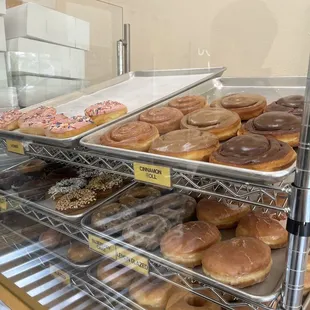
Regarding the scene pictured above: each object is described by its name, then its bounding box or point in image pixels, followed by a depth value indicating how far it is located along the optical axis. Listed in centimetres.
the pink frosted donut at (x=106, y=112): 112
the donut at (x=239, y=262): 74
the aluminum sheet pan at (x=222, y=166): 63
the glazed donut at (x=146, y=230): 93
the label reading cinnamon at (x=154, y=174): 76
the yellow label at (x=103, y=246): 98
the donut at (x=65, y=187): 127
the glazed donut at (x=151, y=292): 98
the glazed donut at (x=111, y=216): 105
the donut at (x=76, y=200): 117
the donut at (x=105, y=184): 125
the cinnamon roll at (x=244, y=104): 98
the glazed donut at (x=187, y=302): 90
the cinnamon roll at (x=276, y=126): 77
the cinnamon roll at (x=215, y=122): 88
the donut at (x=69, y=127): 102
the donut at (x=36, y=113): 125
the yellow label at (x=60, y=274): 122
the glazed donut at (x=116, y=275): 108
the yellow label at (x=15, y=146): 120
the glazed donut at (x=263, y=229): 88
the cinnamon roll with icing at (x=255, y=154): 65
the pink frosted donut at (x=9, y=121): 128
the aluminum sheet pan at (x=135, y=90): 123
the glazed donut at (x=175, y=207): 104
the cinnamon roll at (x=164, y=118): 101
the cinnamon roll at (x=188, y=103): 108
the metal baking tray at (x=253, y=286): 70
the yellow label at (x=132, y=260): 88
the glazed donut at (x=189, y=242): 84
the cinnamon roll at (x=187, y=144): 77
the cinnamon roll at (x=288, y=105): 88
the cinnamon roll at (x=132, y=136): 89
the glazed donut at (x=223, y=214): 99
